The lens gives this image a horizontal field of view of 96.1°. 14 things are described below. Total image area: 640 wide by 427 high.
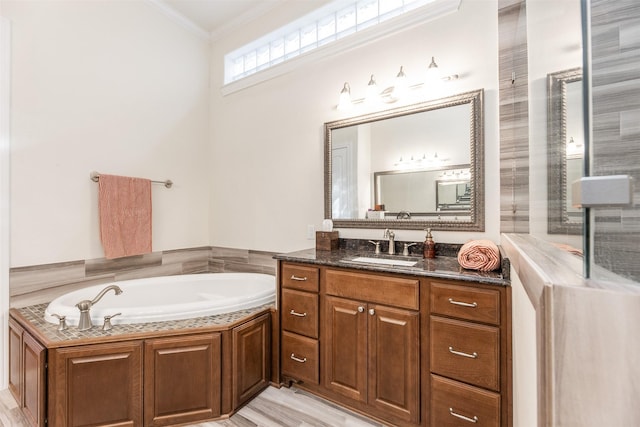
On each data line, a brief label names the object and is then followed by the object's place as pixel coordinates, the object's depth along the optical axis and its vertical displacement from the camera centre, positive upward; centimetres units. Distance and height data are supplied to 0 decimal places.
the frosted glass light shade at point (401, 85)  211 +96
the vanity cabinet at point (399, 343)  138 -73
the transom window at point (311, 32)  234 +169
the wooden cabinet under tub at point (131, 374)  152 -90
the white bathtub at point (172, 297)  176 -63
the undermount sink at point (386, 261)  178 -31
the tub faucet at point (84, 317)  167 -60
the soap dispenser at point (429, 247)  195 -23
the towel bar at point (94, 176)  241 +33
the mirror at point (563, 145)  66 +19
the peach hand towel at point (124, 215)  245 +0
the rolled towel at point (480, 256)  152 -23
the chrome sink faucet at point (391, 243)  213 -22
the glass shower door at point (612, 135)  49 +15
